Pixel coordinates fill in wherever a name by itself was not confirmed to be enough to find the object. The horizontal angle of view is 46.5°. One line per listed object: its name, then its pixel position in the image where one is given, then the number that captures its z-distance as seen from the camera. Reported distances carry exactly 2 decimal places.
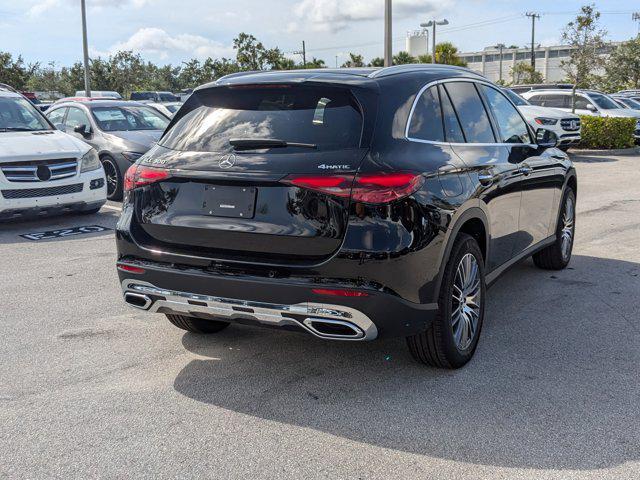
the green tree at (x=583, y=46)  28.05
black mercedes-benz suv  3.70
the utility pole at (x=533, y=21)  81.13
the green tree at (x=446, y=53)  60.91
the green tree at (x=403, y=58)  68.04
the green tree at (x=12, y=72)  47.59
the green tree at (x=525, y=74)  71.81
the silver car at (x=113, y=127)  11.43
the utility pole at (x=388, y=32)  19.70
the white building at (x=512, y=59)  107.52
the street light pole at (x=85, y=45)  30.67
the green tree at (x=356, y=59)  68.34
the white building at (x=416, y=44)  76.69
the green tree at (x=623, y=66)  48.88
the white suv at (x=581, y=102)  22.98
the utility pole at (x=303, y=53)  79.32
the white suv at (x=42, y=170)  9.01
